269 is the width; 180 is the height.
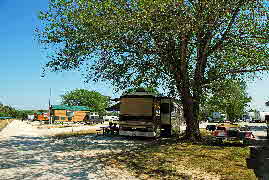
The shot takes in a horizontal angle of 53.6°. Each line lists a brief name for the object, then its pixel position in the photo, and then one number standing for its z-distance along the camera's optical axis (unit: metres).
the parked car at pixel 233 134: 15.65
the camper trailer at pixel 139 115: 18.84
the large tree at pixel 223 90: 17.91
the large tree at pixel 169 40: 13.28
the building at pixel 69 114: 54.75
